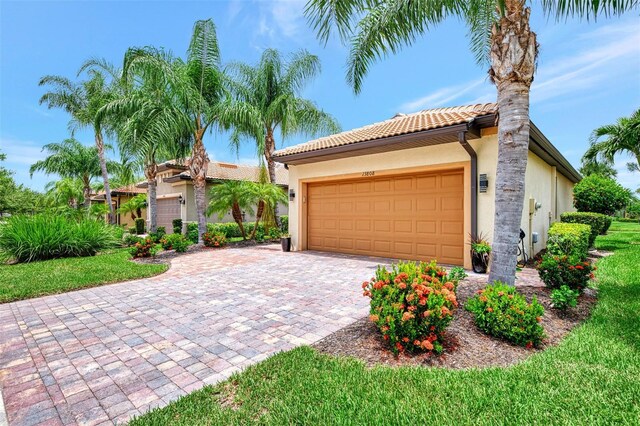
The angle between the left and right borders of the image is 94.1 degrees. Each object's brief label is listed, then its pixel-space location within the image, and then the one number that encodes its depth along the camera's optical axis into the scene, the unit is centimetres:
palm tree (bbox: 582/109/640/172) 1358
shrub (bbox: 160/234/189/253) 1191
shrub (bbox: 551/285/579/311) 423
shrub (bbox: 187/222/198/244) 1716
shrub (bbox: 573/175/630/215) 1384
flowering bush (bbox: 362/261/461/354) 328
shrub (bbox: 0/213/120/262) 1009
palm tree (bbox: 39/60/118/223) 1795
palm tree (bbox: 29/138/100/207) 2536
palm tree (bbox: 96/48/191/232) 1077
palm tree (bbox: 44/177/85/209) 2733
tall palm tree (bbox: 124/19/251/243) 1176
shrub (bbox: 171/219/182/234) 1997
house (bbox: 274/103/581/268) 779
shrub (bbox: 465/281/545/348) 346
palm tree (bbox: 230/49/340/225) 1441
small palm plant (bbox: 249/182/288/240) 1372
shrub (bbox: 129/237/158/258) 1058
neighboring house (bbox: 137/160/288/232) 1892
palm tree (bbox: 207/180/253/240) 1384
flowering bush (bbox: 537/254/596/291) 486
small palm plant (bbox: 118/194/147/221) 2541
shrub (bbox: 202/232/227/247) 1336
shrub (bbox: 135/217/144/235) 2472
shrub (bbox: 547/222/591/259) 684
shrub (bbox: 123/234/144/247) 1281
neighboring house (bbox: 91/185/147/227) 2941
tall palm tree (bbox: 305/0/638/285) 436
